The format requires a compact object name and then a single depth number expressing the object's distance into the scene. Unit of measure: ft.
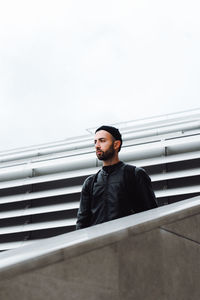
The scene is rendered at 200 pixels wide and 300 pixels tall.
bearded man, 9.80
